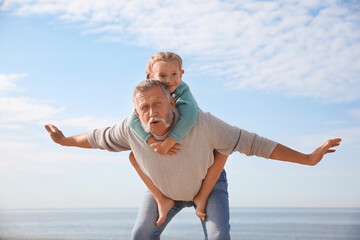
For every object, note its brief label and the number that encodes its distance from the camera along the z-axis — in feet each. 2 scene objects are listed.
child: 10.94
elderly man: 10.93
